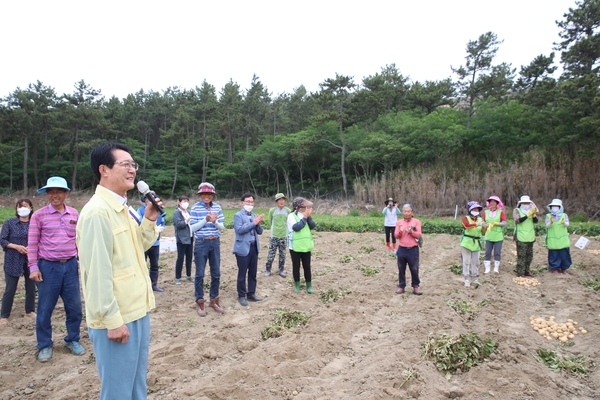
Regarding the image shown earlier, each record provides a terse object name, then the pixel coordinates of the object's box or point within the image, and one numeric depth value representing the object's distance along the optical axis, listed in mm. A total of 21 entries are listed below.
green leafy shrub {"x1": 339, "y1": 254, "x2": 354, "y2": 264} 10453
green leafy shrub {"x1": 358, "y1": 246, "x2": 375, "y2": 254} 11930
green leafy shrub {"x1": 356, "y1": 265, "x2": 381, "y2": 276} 8922
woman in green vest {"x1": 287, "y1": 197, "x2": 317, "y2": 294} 6926
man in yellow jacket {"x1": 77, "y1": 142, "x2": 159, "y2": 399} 2275
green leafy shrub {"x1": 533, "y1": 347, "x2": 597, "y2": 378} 4160
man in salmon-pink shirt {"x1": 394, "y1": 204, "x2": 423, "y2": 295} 6999
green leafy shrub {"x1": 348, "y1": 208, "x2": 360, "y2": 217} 27172
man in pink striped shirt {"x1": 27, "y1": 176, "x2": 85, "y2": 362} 4453
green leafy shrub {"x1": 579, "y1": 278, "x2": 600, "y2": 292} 7477
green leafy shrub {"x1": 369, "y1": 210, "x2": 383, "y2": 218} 25803
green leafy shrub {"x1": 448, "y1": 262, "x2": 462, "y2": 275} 8933
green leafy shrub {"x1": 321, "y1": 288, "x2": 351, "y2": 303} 6766
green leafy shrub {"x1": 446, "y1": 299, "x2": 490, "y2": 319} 6047
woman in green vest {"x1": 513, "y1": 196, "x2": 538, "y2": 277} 8461
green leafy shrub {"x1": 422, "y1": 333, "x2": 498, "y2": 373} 4148
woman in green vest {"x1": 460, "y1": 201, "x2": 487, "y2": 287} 7578
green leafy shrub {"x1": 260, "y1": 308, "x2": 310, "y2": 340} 5137
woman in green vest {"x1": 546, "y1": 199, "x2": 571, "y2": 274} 8766
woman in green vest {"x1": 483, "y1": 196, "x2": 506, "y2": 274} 8469
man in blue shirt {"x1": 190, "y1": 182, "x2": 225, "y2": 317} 5930
